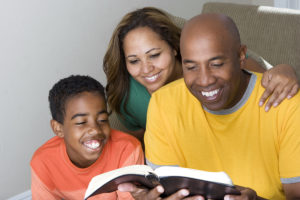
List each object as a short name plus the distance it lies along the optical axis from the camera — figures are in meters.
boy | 1.78
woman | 1.94
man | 1.36
